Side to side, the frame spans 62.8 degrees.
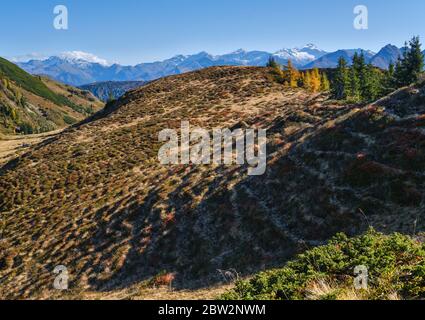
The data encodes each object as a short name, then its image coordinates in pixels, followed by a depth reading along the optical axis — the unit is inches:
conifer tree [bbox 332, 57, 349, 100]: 2603.1
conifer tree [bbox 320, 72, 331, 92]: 4528.8
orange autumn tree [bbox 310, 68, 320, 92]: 3772.1
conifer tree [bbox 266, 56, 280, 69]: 4828.0
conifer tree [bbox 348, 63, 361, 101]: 2940.5
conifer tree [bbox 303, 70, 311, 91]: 3411.9
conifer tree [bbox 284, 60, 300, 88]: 3376.2
